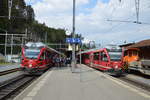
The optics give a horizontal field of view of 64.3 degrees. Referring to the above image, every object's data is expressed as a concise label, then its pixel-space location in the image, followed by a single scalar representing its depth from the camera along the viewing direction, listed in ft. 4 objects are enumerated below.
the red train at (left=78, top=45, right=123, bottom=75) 36.85
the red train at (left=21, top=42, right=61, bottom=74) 35.59
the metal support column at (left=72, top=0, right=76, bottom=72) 37.39
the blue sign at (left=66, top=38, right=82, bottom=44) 37.78
